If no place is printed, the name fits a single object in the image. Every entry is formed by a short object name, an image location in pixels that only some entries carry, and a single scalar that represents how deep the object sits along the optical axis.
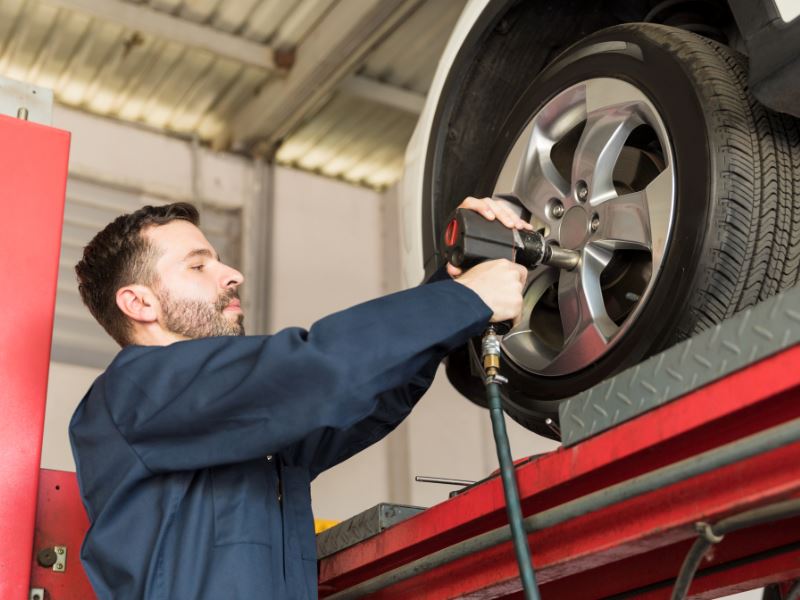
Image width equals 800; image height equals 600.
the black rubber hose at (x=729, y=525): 1.11
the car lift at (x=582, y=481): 1.07
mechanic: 1.44
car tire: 1.47
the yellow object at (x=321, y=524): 2.32
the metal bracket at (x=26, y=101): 1.94
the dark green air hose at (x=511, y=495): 1.21
